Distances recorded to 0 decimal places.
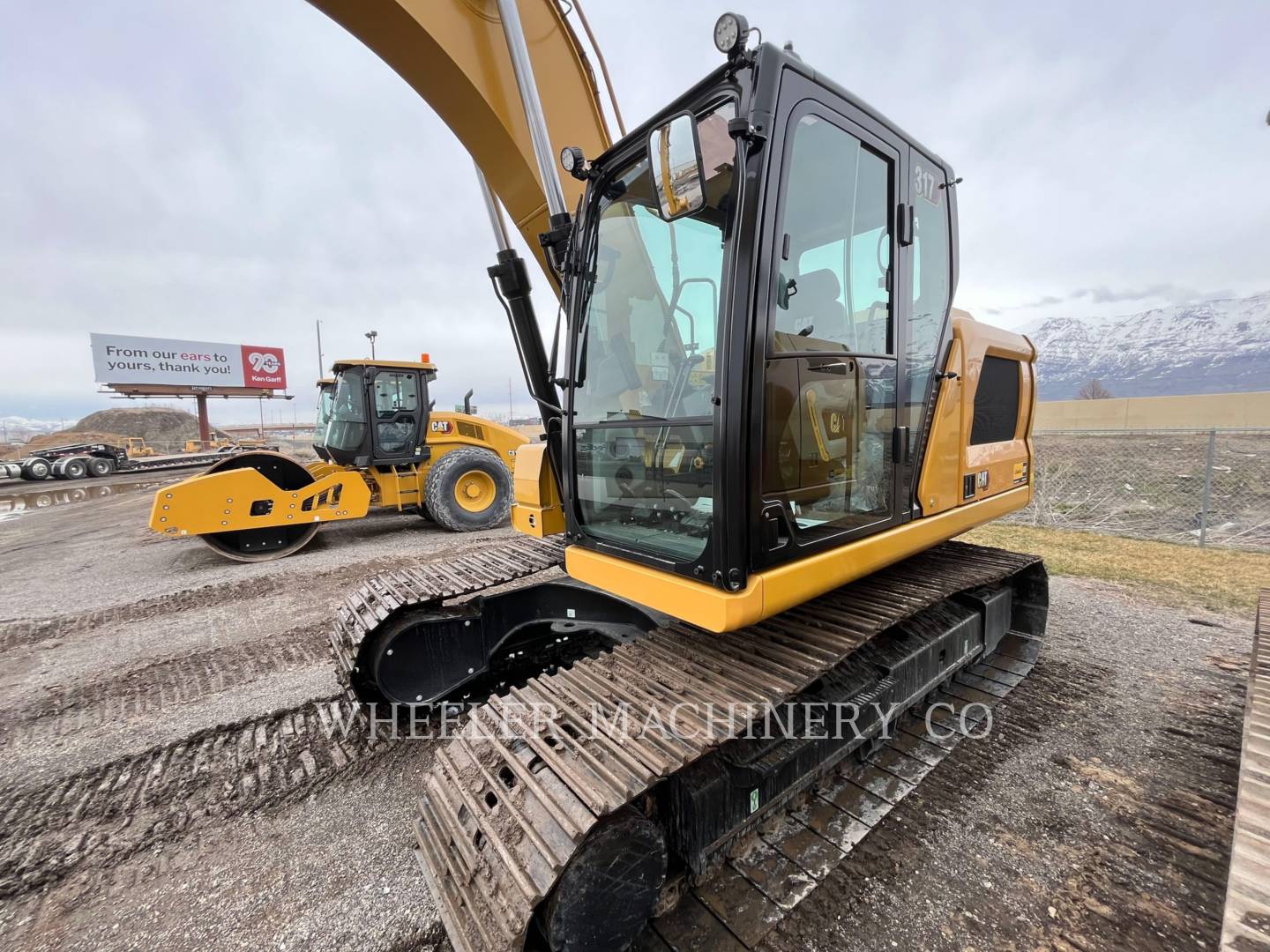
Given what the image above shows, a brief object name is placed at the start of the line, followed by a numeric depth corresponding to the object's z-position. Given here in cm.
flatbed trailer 1905
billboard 3509
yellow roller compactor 636
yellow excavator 159
